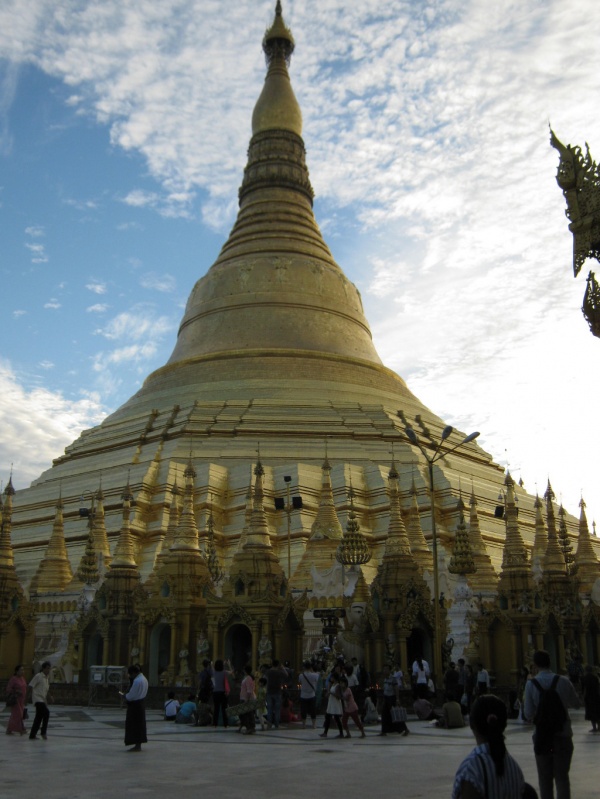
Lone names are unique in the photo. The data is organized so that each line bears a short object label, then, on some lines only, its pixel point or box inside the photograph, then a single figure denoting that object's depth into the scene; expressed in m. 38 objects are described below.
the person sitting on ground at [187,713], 16.28
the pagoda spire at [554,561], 25.84
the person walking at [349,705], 13.31
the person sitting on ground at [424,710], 16.42
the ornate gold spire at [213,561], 26.79
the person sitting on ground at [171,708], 17.19
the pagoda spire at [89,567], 27.48
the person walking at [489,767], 4.39
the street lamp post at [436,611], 17.06
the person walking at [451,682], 16.14
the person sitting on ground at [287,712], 15.88
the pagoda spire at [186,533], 24.05
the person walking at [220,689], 15.02
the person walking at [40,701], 12.65
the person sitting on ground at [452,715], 14.87
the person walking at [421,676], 16.91
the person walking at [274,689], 14.54
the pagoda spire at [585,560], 31.45
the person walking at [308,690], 14.96
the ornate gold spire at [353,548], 23.89
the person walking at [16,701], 13.18
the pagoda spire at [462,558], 21.69
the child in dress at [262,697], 14.91
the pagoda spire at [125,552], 24.86
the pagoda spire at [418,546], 26.44
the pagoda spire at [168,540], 25.10
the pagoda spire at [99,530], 30.44
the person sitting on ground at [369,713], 16.33
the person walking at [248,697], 13.91
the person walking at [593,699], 13.41
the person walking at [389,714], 13.82
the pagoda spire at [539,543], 28.88
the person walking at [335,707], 13.17
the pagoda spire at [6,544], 25.67
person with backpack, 6.46
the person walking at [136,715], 11.22
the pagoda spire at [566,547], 29.31
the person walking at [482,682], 17.03
